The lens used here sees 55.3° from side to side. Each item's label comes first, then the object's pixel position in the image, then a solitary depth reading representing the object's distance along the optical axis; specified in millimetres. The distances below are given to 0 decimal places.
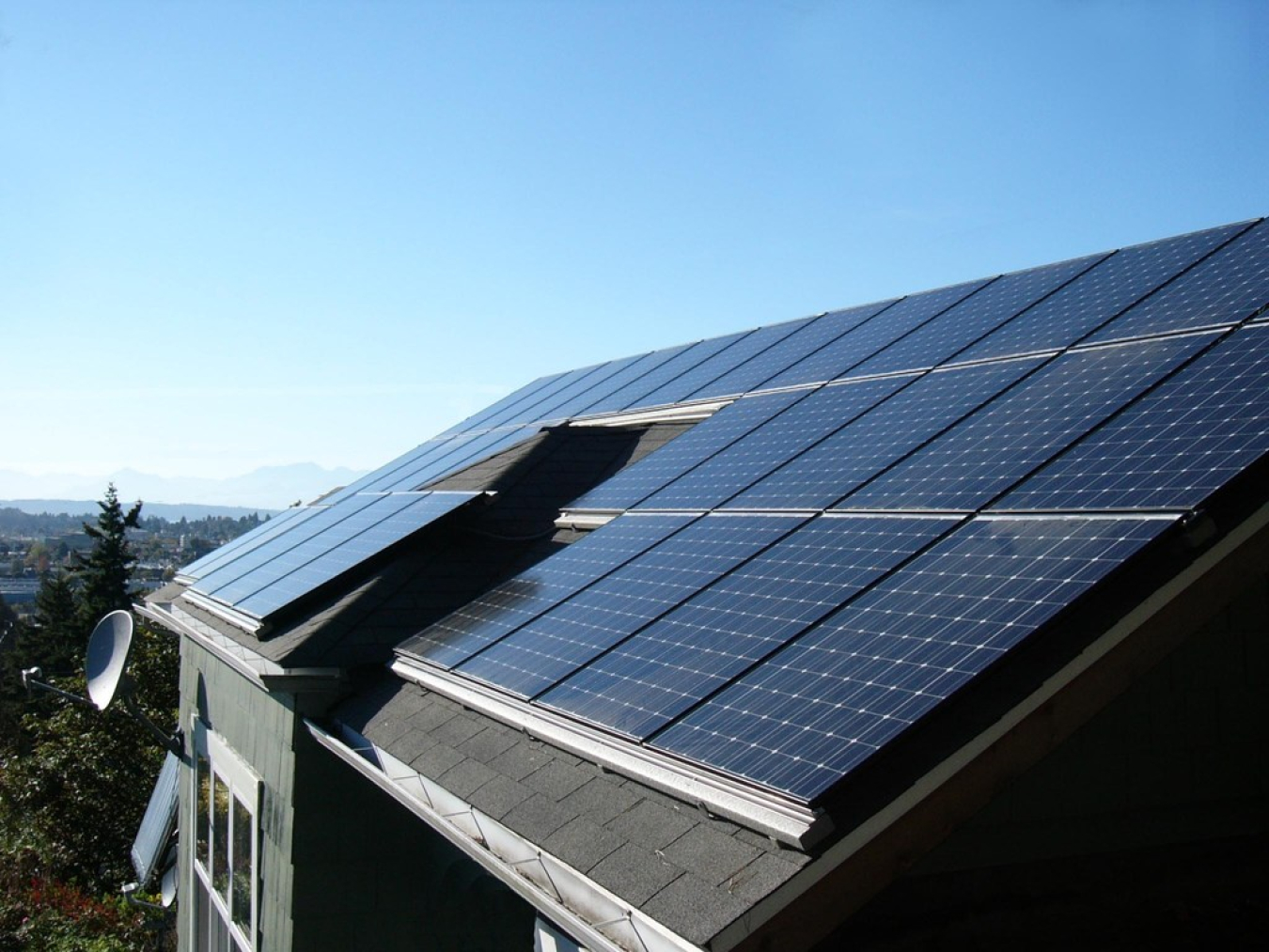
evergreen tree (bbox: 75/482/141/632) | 66062
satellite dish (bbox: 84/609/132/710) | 16094
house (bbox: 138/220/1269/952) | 4961
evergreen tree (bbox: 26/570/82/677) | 67812
